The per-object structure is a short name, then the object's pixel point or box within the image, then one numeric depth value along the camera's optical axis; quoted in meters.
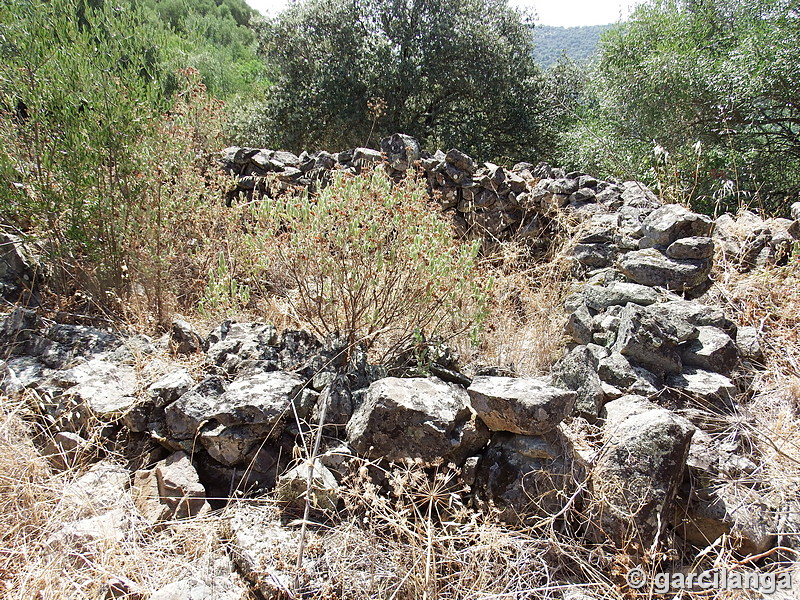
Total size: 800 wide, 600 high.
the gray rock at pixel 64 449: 2.49
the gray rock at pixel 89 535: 2.03
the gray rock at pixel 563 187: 5.88
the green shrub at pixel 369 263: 3.07
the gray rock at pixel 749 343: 3.20
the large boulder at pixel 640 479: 2.08
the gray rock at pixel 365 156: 6.21
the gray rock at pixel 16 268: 3.80
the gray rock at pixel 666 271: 3.72
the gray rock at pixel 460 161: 6.29
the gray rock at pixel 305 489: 2.24
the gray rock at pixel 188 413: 2.52
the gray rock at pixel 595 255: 4.71
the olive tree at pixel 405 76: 11.28
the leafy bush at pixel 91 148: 3.51
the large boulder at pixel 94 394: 2.59
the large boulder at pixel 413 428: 2.34
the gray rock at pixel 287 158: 7.06
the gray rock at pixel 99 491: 2.22
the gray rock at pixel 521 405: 2.25
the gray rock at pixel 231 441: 2.49
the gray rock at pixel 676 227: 4.02
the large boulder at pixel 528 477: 2.23
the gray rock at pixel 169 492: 2.30
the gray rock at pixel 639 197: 5.21
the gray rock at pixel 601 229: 4.88
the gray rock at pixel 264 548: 1.96
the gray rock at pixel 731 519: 2.12
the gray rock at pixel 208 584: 1.85
